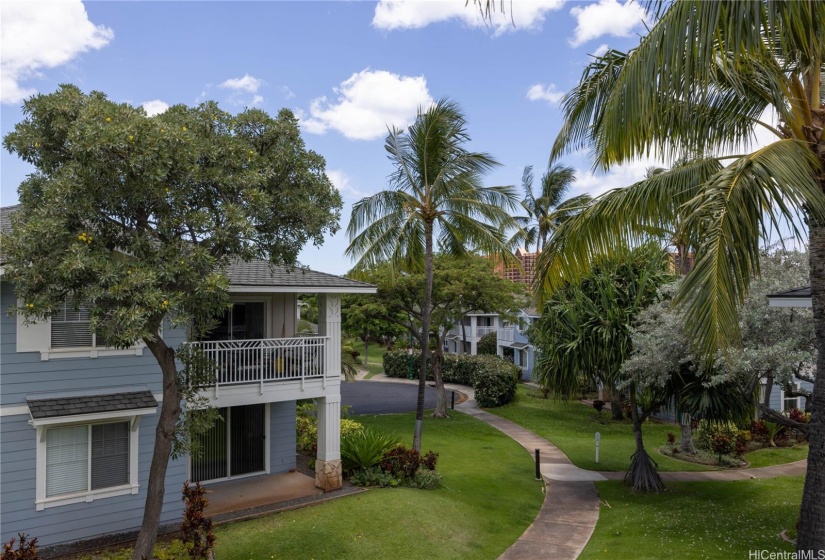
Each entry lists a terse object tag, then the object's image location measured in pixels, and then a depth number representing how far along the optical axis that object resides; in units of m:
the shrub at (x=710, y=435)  19.78
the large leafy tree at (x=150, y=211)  7.92
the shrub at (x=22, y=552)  8.41
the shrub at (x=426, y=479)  14.55
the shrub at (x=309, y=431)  18.20
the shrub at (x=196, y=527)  9.55
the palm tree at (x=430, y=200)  16.53
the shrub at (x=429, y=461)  15.27
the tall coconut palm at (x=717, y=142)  5.88
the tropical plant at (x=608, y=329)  14.98
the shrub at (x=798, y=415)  21.56
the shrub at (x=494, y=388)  29.88
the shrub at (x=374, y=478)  14.45
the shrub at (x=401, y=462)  14.85
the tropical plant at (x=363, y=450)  14.90
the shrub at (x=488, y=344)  46.72
